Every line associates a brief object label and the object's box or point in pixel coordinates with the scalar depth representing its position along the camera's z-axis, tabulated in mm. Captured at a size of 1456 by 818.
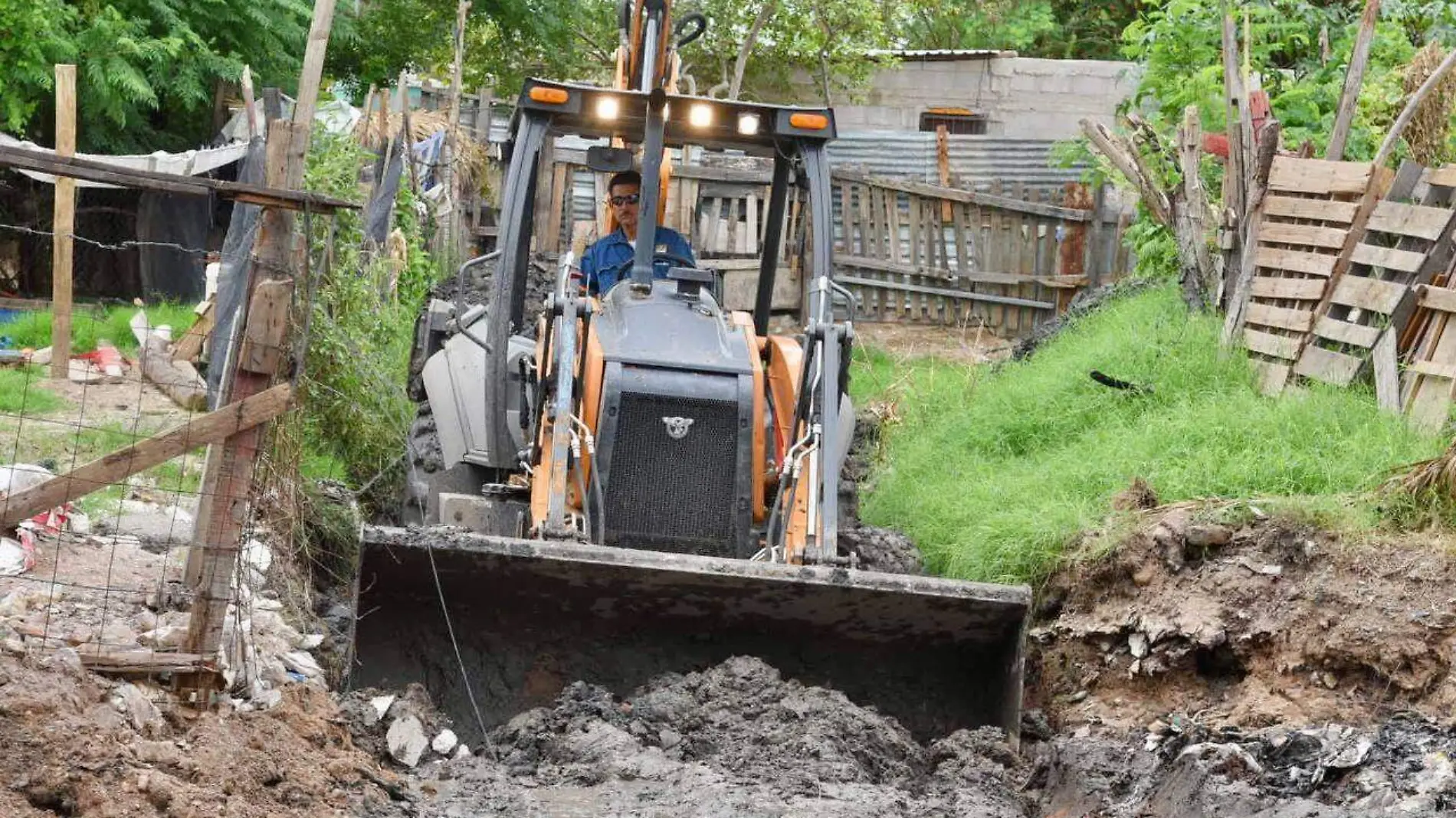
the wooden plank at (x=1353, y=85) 10734
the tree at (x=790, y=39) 21906
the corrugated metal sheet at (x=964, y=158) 20266
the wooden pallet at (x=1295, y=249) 10453
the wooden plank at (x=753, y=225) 18219
